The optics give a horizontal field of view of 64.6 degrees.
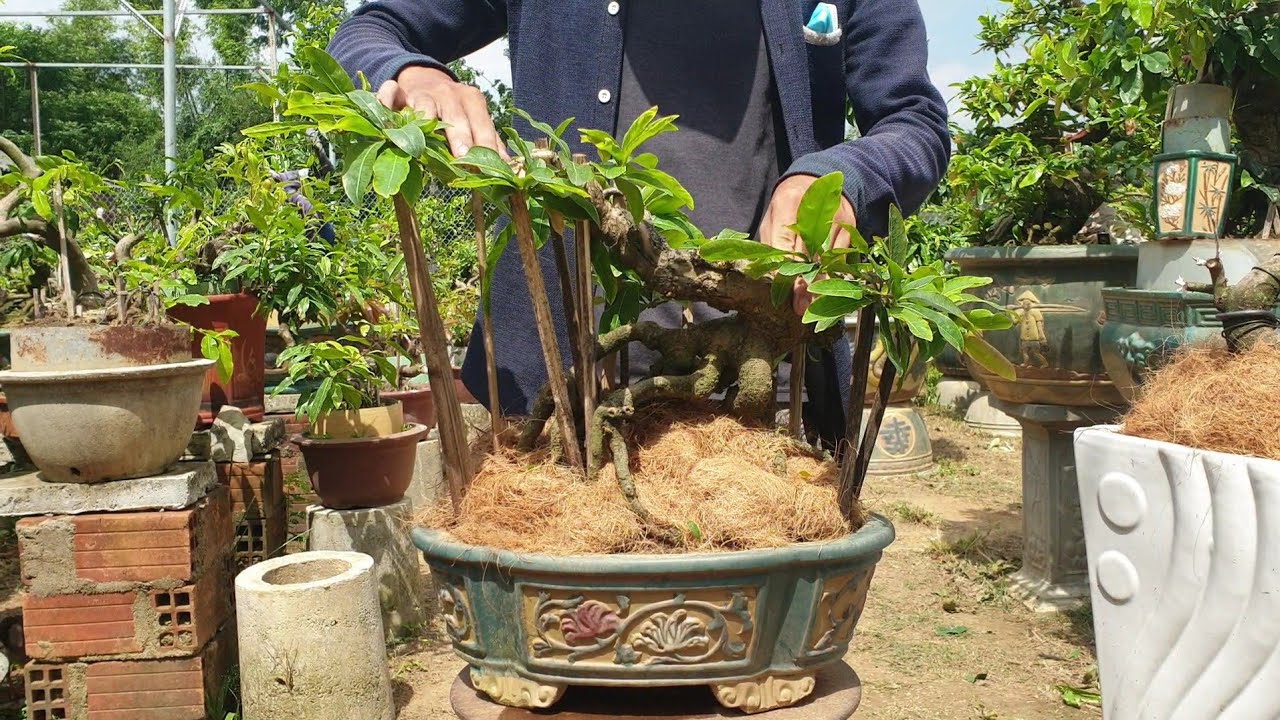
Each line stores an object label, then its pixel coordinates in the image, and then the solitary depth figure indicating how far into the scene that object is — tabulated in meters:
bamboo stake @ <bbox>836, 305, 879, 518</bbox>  1.18
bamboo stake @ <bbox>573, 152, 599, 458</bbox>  1.15
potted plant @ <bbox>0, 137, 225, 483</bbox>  2.76
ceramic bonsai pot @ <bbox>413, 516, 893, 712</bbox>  1.05
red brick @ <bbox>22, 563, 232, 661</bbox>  2.90
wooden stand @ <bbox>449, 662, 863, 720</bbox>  1.13
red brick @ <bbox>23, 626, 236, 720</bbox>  2.92
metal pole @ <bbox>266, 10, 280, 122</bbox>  8.74
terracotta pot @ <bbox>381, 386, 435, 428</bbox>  4.94
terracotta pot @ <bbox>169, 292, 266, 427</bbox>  3.61
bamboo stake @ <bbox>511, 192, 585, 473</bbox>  1.11
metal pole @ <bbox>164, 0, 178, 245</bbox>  7.95
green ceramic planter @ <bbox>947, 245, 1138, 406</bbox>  3.71
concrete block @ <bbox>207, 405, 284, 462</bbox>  3.61
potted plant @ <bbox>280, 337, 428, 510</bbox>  3.71
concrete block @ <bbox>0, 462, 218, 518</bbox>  2.87
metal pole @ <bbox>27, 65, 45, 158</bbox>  9.57
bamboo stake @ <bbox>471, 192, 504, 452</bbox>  1.26
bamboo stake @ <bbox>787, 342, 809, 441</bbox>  1.35
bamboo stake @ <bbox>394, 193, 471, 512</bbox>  1.20
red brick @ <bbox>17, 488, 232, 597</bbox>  2.87
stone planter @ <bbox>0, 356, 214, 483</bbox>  2.75
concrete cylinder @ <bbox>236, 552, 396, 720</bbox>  2.80
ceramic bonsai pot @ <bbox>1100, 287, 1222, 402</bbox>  2.52
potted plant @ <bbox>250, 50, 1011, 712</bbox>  1.04
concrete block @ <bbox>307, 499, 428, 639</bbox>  3.80
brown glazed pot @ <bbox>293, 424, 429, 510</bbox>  3.72
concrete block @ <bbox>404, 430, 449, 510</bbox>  4.97
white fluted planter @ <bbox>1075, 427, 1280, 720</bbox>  1.59
